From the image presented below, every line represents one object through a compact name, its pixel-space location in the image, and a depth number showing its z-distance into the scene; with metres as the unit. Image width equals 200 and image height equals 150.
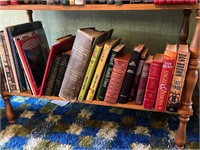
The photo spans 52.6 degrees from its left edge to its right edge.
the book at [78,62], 0.68
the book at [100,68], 0.68
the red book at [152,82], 0.64
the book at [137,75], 0.67
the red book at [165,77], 0.61
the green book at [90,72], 0.68
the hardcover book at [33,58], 0.75
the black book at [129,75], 0.66
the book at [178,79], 0.60
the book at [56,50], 0.74
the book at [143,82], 0.67
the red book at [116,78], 0.67
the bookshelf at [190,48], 0.59
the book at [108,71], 0.68
